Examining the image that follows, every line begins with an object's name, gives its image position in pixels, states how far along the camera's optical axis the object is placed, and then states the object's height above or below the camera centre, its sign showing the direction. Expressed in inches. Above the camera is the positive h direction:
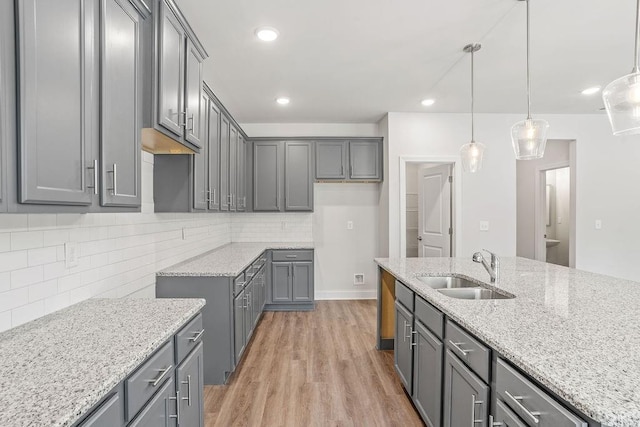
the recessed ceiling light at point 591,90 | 146.9 +54.0
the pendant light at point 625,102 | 59.6 +20.3
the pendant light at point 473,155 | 115.2 +19.9
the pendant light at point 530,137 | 92.2 +20.9
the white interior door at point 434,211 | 182.7 +1.3
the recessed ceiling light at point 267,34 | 97.7 +53.3
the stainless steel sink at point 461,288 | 86.6 -21.0
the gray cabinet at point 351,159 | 191.5 +31.1
